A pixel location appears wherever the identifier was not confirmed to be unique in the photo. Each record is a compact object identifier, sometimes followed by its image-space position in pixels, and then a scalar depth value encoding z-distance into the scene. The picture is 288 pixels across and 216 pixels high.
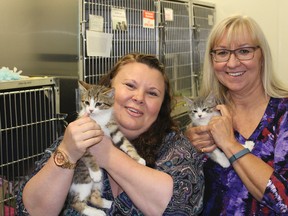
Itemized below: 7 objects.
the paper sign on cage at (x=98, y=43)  1.66
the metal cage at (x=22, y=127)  1.37
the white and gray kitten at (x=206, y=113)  1.38
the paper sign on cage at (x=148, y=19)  2.08
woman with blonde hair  1.24
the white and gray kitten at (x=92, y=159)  1.23
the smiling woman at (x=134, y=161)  1.12
